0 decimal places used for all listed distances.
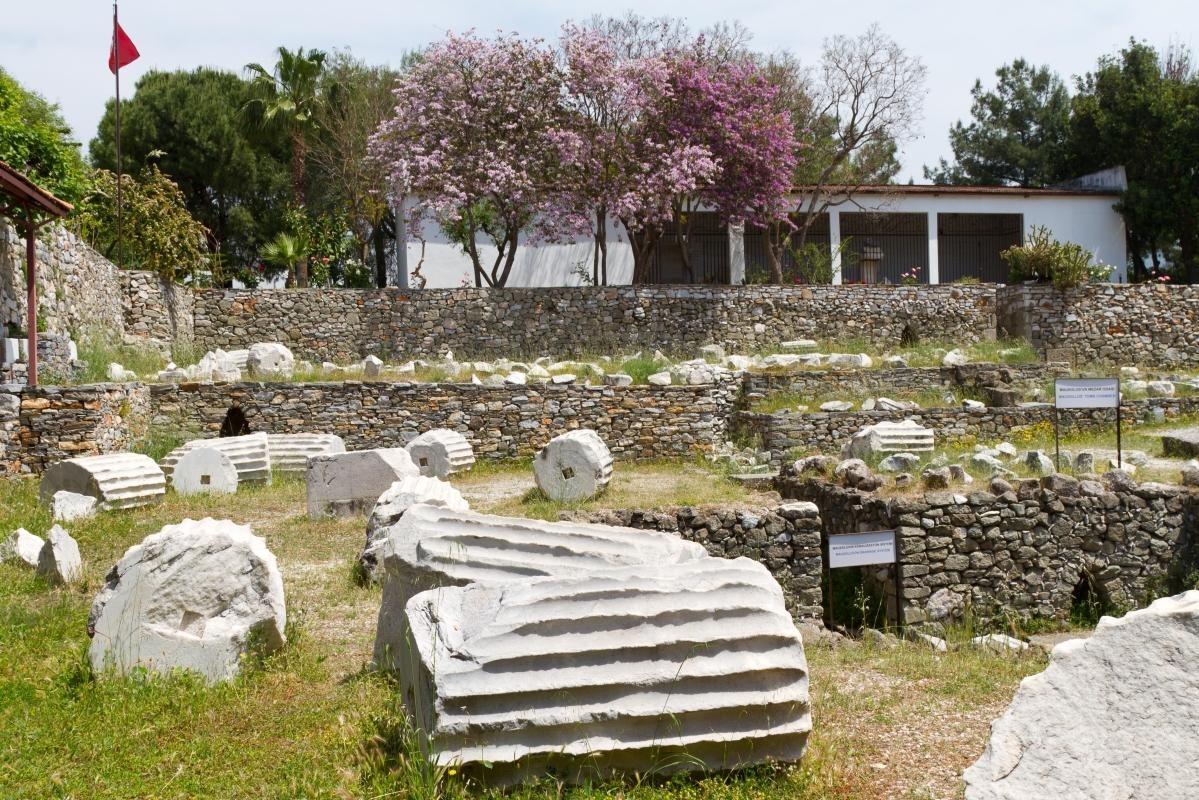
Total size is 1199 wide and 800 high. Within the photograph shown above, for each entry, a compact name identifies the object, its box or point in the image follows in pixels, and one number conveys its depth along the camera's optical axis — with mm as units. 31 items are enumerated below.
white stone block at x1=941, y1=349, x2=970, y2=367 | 20845
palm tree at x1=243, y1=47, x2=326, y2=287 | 29797
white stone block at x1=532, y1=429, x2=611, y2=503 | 12820
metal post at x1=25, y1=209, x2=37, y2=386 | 13539
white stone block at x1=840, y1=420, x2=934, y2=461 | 14570
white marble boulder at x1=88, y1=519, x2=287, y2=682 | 5645
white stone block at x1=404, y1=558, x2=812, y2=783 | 4117
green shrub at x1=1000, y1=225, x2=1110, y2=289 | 23938
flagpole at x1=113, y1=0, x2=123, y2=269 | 20391
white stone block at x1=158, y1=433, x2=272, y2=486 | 13734
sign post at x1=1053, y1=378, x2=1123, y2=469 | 11836
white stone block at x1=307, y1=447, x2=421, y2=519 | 11461
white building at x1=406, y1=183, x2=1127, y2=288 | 27875
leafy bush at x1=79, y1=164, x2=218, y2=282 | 21656
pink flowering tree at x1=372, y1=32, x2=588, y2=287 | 22766
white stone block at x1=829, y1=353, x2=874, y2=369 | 19828
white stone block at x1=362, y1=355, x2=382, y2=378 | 18078
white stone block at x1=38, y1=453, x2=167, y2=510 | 11156
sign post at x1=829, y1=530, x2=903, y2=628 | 8734
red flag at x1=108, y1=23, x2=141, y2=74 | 20453
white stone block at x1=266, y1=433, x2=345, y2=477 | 14594
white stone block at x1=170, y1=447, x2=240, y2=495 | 13070
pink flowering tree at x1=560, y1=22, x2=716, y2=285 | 23031
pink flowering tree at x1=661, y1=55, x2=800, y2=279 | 23797
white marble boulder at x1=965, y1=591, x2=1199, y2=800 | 3551
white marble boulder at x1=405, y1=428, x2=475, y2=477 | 15047
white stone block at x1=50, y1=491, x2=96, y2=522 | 10492
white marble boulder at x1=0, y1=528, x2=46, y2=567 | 8266
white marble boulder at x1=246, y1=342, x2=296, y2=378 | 18391
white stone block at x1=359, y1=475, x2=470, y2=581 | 8253
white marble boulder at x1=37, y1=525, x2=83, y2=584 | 7738
